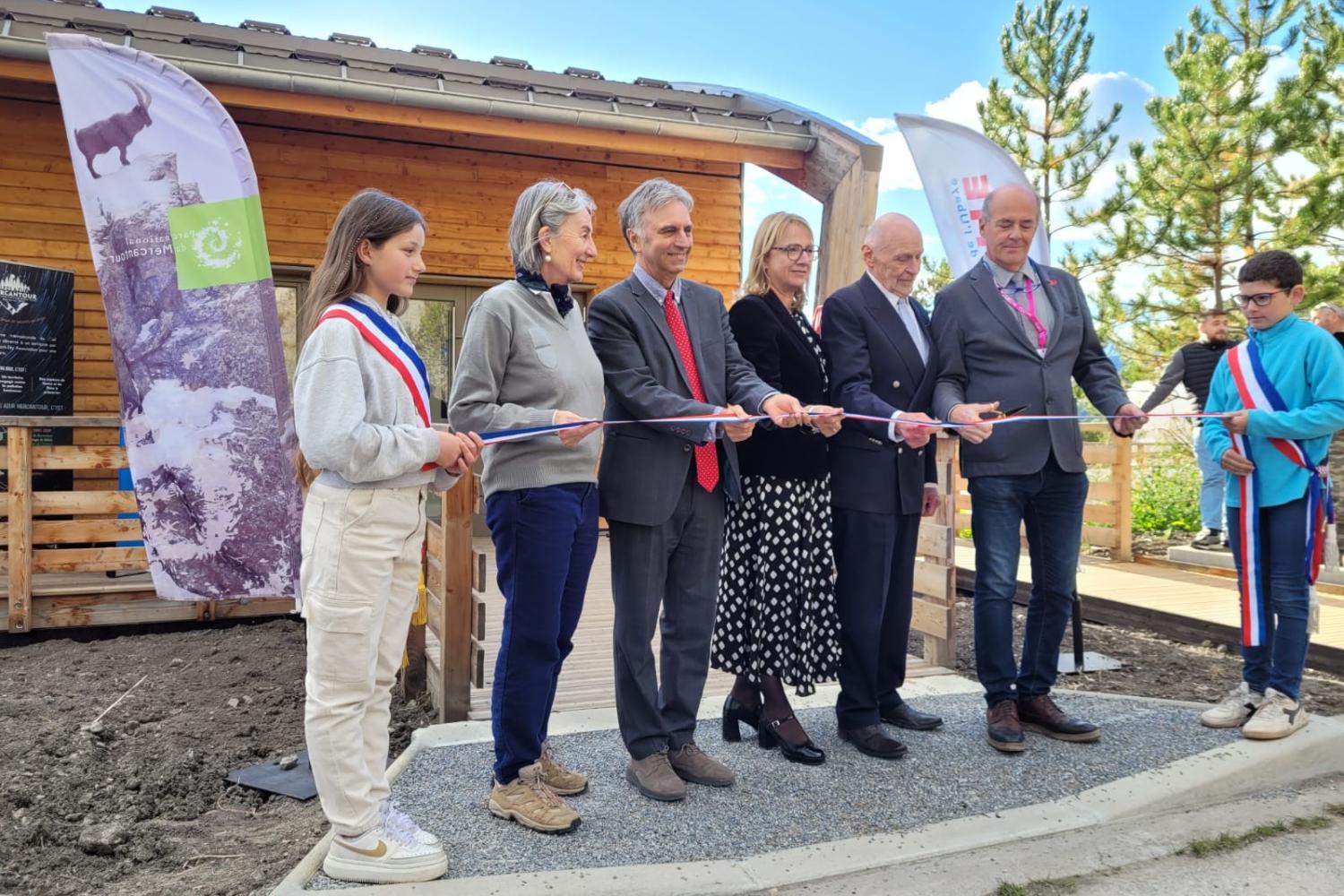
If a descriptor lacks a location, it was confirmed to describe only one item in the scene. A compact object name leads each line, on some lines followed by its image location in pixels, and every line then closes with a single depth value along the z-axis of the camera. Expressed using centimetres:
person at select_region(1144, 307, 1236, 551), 713
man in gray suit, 281
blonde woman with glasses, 318
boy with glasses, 334
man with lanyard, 327
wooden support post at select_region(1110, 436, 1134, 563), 837
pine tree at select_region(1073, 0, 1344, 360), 1321
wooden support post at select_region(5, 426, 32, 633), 545
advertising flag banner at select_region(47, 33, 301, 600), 458
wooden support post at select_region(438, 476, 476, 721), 362
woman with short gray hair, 259
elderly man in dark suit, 322
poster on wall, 624
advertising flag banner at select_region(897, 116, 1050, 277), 677
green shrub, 1043
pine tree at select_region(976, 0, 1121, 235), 1775
